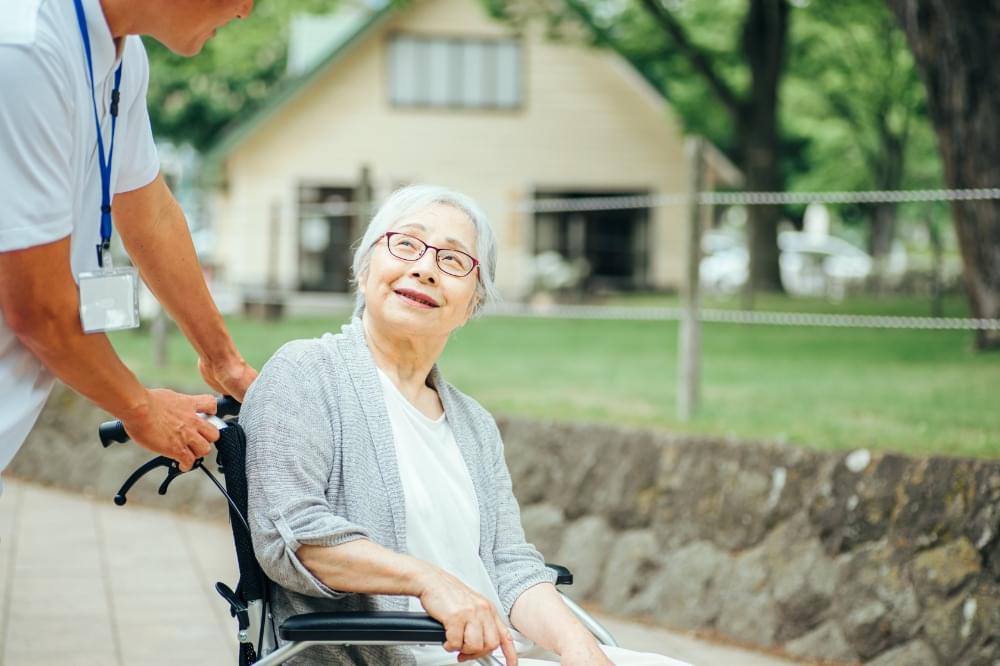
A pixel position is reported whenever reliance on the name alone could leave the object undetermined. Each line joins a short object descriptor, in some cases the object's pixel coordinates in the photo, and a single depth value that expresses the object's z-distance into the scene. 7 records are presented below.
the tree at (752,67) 20.45
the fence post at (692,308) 6.77
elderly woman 2.50
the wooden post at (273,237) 12.18
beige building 25.33
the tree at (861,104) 27.41
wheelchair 2.38
